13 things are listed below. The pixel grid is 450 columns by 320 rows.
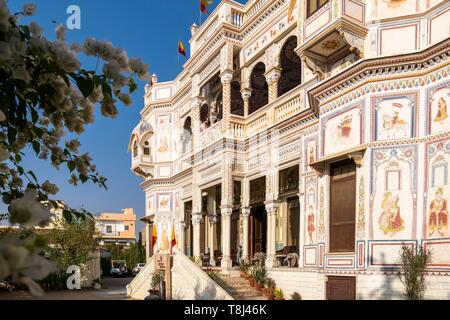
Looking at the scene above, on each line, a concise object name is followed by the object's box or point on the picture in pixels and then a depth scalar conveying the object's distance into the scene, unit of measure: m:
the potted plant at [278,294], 12.36
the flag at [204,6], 17.44
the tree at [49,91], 2.04
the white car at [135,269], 35.91
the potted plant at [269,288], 12.52
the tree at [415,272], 8.02
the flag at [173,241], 14.63
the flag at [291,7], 12.68
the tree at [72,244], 21.64
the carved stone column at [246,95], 15.74
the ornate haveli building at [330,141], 8.53
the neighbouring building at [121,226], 60.92
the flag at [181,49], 22.89
